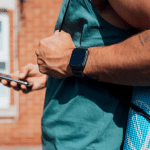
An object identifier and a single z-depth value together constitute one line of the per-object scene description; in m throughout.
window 4.34
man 0.83
